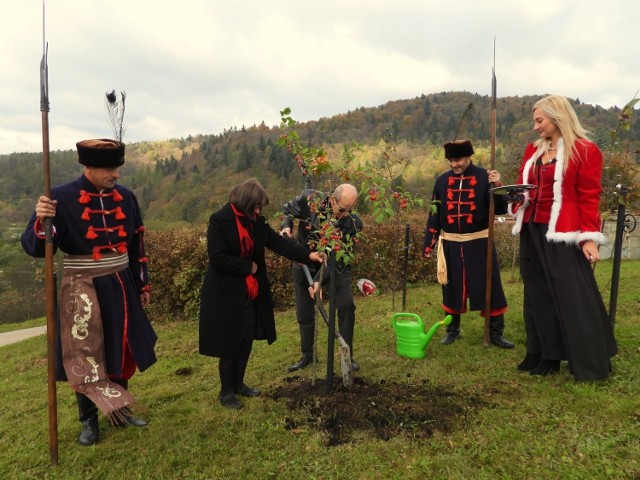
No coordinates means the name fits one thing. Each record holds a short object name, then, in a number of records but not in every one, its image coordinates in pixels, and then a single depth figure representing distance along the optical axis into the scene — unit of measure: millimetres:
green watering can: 4570
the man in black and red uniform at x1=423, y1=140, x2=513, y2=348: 4781
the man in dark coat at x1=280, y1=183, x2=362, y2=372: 3814
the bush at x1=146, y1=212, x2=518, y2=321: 8672
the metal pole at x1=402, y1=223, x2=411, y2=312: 7000
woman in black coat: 3555
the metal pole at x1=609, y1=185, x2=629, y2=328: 4254
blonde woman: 3528
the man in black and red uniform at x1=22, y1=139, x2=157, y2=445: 3045
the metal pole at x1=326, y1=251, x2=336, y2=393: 3576
